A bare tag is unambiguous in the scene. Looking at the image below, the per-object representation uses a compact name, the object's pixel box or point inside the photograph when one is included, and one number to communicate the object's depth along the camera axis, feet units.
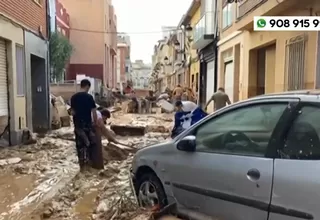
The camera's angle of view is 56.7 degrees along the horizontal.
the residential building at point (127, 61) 186.70
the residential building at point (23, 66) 25.36
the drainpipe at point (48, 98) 34.85
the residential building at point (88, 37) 91.29
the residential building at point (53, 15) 59.92
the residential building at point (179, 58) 86.12
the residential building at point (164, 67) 120.83
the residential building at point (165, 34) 148.55
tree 66.61
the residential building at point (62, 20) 74.74
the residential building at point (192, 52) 66.51
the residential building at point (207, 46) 49.73
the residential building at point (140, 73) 267.17
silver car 7.41
